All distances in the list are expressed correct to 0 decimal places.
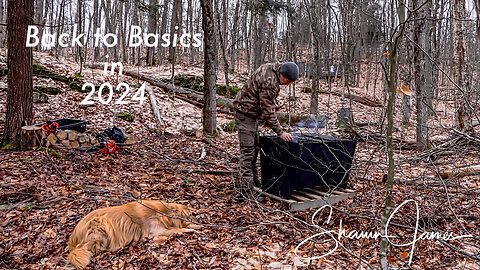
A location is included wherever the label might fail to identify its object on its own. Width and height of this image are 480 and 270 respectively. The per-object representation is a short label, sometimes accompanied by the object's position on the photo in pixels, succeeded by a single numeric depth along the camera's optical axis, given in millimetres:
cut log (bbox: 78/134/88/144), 6417
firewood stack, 6094
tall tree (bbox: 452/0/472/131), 6969
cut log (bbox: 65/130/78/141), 6281
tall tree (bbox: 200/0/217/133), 8258
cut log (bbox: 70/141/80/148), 6289
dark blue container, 4172
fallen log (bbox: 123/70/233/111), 12664
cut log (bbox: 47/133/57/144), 6086
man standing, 4270
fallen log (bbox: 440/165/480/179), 4697
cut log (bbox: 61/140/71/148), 6227
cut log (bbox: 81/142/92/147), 6426
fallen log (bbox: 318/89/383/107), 19203
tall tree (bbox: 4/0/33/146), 5855
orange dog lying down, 3098
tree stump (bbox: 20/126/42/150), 5926
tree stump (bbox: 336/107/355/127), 9827
